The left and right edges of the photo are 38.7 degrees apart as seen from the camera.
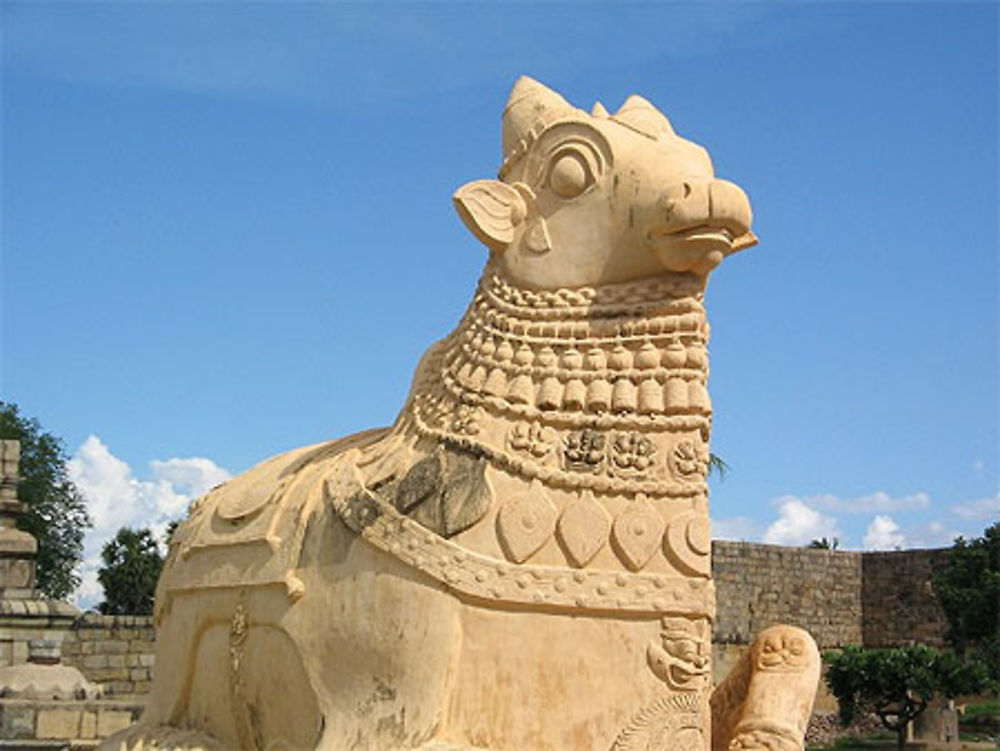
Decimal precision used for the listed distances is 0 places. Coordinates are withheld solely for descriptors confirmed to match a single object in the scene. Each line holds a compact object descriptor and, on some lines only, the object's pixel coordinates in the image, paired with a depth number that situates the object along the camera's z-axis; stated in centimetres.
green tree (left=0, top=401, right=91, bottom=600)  3462
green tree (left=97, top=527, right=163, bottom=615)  3159
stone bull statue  445
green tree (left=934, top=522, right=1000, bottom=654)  2788
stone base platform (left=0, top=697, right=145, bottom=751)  1047
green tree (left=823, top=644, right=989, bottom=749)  2191
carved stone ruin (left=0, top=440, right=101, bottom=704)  1516
